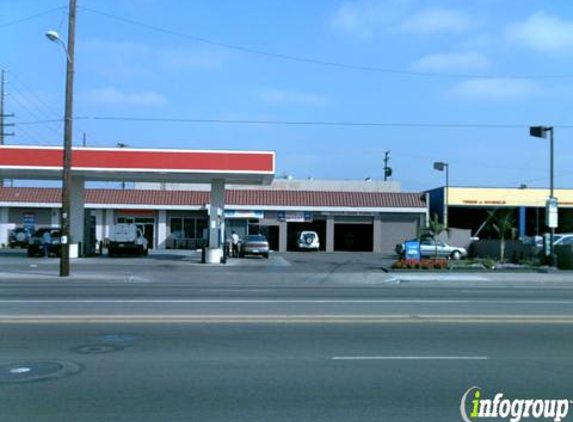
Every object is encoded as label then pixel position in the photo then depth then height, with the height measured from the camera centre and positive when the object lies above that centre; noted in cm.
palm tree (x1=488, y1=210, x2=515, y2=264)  3612 +64
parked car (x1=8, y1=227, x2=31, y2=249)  4897 -88
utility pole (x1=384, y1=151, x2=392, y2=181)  8631 +861
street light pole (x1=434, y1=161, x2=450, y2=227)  5044 +436
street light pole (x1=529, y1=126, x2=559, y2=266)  3071 +149
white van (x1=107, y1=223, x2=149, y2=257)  3644 -75
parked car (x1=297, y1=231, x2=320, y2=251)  5103 -80
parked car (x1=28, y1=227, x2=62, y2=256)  3566 -94
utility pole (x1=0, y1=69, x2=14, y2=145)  6731 +1078
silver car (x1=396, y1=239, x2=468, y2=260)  4294 -114
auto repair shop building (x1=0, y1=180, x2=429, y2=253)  5075 +126
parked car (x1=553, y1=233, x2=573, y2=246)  3700 -20
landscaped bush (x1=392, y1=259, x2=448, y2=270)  2964 -150
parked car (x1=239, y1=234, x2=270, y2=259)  3866 -102
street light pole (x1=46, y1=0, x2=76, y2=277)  2419 +350
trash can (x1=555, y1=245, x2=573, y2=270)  3114 -105
